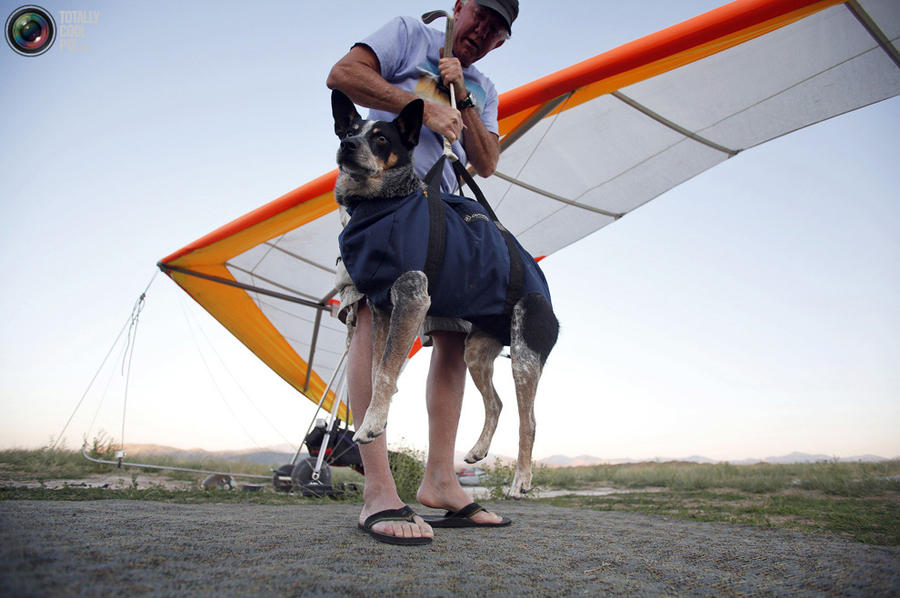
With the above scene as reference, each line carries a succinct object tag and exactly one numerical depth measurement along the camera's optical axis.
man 1.63
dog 1.35
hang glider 3.10
